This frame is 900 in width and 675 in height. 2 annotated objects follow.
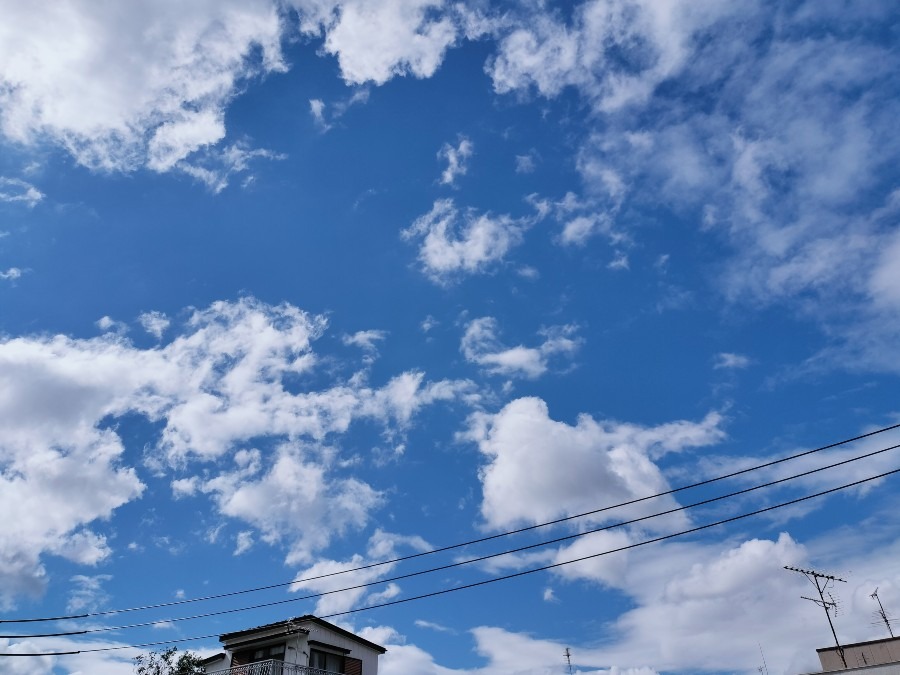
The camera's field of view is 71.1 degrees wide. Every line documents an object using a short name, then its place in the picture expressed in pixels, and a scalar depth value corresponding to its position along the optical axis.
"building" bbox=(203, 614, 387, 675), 35.00
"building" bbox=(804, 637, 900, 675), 38.06
